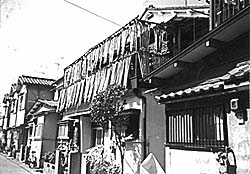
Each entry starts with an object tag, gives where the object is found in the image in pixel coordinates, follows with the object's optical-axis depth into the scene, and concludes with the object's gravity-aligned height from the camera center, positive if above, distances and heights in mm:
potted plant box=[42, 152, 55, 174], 16980 -2477
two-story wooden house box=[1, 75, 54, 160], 29797 +3339
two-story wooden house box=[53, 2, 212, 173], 10617 +2856
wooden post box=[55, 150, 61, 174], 15494 -2130
